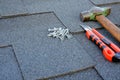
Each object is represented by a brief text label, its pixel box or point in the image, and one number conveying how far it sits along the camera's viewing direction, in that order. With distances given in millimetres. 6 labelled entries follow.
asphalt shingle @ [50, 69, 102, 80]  1323
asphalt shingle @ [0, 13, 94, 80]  1364
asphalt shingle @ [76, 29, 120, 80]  1359
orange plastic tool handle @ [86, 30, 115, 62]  1427
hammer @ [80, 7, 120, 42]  1718
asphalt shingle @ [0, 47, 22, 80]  1300
